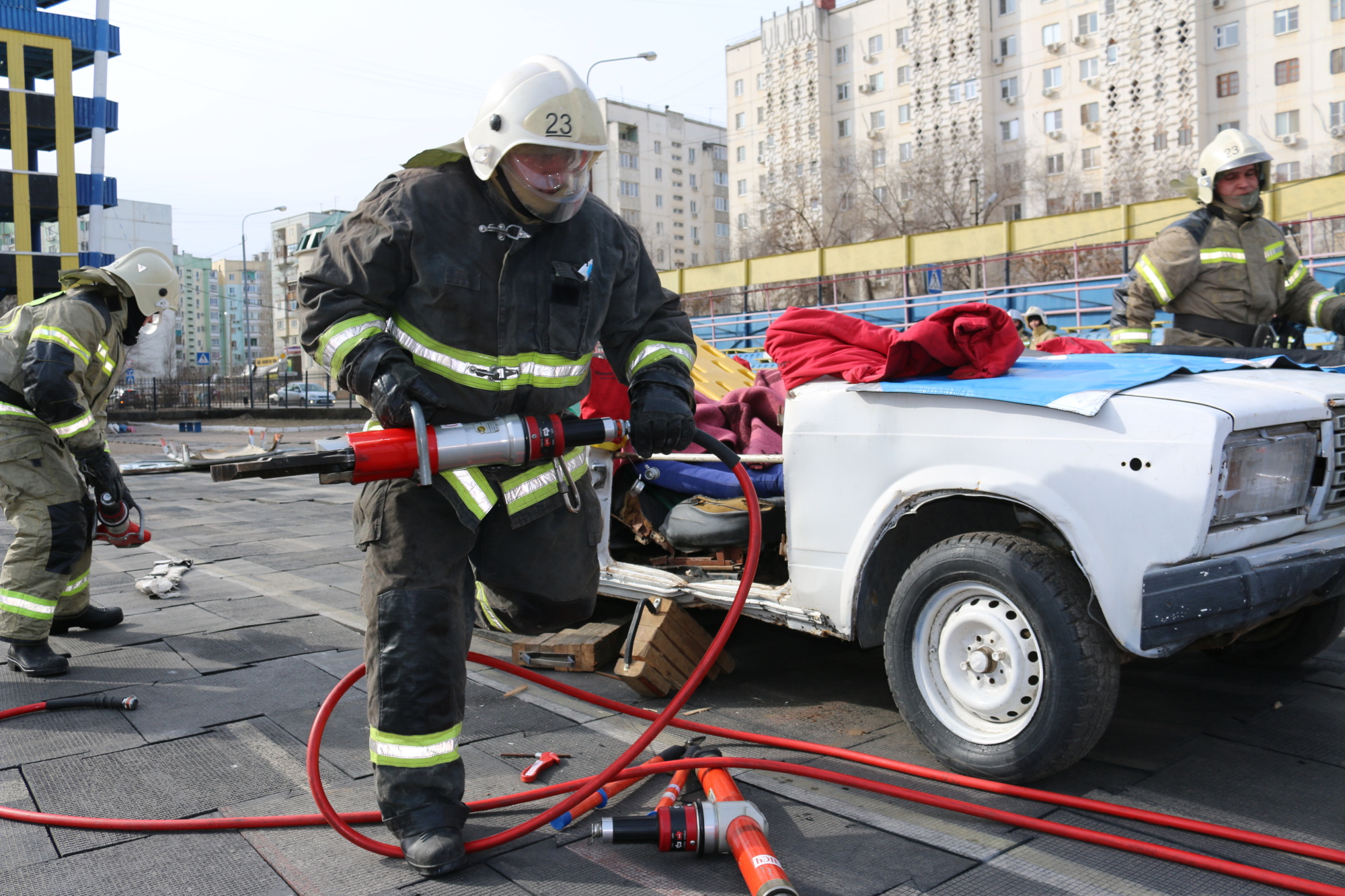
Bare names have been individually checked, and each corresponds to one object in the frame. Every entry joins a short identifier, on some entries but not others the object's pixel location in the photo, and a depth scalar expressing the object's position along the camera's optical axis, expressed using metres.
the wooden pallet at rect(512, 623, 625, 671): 4.25
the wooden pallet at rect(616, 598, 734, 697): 3.83
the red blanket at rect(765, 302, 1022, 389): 3.24
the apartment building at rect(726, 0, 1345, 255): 47.75
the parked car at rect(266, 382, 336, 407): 37.31
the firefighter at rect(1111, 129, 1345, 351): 5.17
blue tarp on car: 2.84
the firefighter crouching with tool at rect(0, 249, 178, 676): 4.54
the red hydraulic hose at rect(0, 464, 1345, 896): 2.50
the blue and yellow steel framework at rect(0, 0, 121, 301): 35.53
